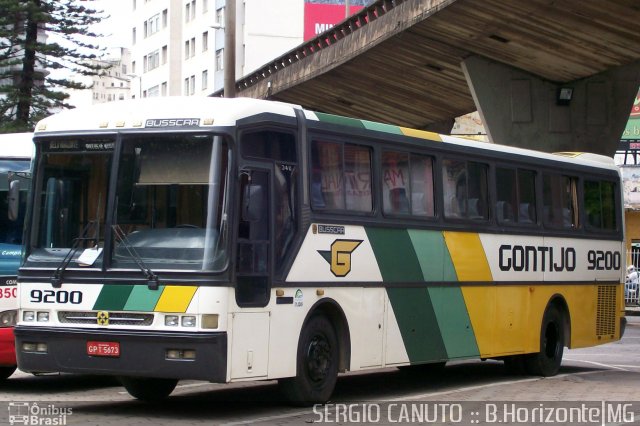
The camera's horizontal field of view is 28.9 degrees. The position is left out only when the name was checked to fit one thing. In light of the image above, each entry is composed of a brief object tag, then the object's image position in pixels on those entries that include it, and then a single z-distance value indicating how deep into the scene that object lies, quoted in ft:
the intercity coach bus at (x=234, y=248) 37.29
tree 153.58
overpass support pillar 117.50
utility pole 85.05
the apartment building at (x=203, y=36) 279.28
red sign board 284.20
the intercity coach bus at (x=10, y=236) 45.75
